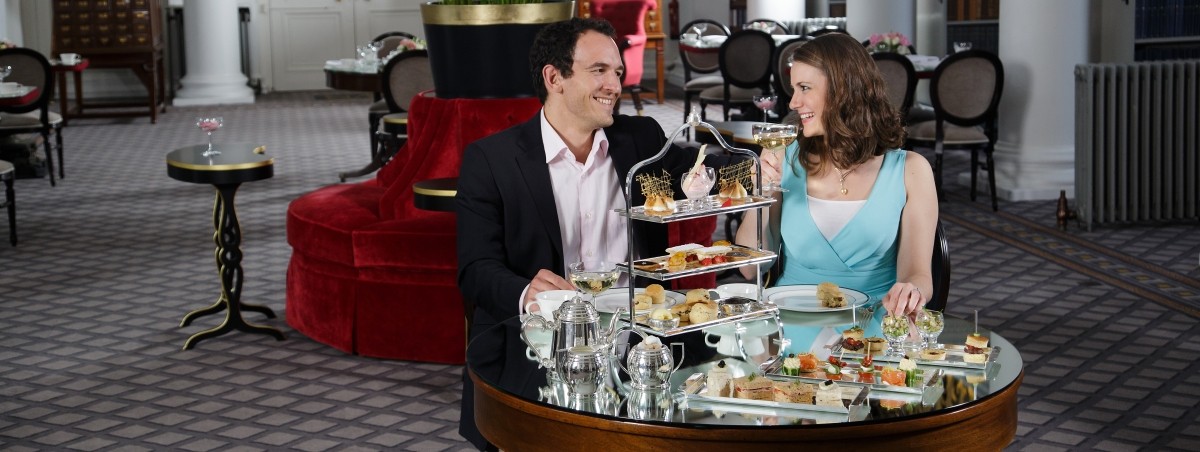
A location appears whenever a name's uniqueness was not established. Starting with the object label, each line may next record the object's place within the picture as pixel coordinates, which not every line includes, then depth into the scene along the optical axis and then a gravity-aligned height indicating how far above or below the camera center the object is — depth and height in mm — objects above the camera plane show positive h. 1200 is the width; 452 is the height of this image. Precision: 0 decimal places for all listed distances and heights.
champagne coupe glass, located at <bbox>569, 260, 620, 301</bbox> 2381 -344
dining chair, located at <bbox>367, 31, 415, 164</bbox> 9680 -53
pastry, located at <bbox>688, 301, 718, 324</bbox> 2342 -403
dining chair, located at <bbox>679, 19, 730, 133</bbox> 12344 +234
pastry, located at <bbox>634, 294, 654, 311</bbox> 2430 -395
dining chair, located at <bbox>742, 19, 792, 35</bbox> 12453 +505
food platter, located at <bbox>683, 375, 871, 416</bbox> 2016 -489
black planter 4566 +150
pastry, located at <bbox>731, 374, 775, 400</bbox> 2076 -476
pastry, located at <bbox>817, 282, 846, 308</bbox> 2590 -419
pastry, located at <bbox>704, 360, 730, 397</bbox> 2102 -472
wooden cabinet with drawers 13508 +631
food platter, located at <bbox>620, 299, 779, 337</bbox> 2277 -417
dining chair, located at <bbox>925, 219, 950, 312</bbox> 2986 -437
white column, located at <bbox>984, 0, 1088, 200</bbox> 7809 -112
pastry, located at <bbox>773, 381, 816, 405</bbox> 2041 -476
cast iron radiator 6953 -369
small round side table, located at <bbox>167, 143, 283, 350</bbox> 5133 -377
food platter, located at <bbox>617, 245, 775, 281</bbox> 2301 -321
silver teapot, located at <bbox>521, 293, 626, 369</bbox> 2189 -399
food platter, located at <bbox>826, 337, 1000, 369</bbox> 2244 -476
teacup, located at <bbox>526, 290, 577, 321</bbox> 2484 -396
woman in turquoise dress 2943 -253
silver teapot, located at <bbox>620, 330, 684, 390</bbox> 2133 -448
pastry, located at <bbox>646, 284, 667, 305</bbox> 2471 -385
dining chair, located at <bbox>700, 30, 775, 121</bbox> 10070 +103
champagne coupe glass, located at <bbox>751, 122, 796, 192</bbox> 2500 -102
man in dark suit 2963 -216
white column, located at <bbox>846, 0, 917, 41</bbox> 10867 +488
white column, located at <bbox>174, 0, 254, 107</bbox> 14734 +427
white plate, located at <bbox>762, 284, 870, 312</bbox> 2598 -431
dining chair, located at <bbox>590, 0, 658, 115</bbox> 13344 +633
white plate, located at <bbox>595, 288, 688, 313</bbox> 2569 -421
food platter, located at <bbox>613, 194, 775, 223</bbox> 2262 -219
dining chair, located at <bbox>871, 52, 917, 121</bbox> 8148 +15
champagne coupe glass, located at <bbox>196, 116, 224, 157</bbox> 5994 -130
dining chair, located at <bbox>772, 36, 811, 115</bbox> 9094 +58
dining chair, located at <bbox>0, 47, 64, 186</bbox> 9117 -1
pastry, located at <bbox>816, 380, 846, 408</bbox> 2014 -475
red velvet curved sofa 4836 -607
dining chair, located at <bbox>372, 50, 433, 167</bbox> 8664 +71
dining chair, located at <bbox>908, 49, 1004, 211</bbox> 7684 -125
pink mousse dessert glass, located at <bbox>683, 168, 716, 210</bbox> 2402 -185
